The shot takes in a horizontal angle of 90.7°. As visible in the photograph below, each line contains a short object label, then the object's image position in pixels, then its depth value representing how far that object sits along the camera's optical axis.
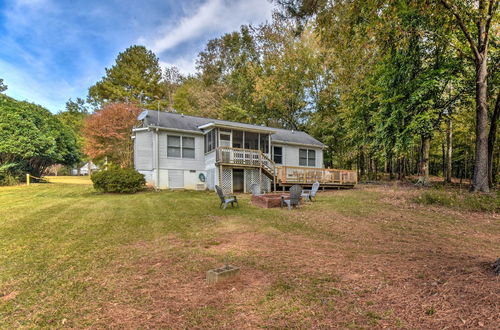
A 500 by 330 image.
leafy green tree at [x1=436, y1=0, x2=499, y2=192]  10.05
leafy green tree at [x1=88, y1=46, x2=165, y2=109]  31.19
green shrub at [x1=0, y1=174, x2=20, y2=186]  17.51
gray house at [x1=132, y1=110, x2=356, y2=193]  14.93
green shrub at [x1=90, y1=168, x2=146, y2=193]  13.24
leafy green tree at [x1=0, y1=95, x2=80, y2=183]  17.62
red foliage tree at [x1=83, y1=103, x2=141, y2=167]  21.81
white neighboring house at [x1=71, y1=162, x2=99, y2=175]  59.10
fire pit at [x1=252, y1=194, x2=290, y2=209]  9.94
